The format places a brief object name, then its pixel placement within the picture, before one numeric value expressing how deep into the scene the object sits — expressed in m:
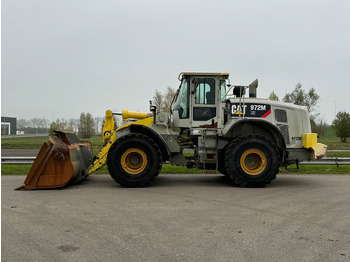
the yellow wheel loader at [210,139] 8.03
